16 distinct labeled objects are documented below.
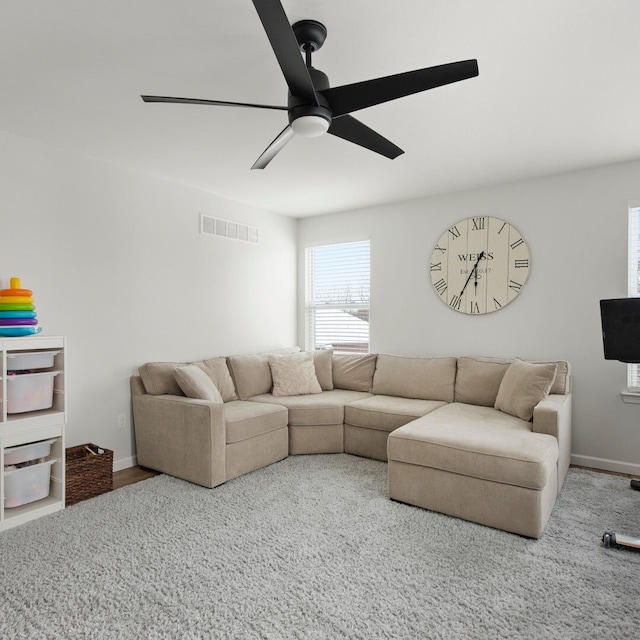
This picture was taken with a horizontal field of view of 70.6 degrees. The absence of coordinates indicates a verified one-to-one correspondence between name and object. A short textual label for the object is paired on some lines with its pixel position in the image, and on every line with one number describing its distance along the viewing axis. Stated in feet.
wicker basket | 9.62
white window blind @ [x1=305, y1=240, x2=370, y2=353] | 16.67
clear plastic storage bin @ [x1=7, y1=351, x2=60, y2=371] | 8.95
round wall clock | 13.20
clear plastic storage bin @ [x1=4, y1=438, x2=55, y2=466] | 8.79
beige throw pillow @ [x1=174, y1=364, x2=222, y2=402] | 11.19
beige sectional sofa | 8.54
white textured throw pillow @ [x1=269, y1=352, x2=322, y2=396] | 14.18
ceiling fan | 5.14
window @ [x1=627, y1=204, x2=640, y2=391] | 11.57
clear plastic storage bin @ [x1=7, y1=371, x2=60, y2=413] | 8.82
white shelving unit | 8.53
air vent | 14.19
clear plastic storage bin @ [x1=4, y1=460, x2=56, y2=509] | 8.75
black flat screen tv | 7.82
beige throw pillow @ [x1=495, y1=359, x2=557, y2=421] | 10.59
